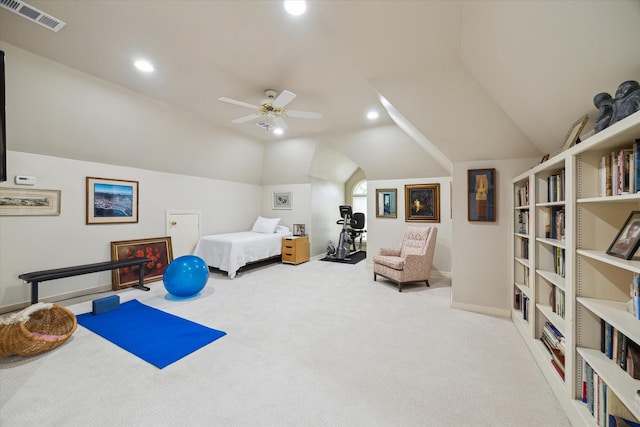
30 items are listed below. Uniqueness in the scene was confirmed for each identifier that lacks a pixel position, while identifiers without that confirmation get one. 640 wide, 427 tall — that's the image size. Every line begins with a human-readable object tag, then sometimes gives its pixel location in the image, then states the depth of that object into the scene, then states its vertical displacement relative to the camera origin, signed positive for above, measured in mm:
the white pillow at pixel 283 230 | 6447 -419
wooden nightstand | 6055 -874
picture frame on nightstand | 6539 -424
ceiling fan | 2997 +1383
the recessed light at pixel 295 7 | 1903 +1618
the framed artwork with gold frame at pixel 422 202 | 5320 +253
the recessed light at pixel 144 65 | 2826 +1730
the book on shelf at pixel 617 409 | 1272 -1012
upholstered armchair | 4176 -801
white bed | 4848 -738
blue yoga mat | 2301 -1266
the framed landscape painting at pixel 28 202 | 3205 +168
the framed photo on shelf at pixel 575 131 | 1829 +636
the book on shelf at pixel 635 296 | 1229 -423
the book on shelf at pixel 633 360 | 1245 -745
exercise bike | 6613 -516
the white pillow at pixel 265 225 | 6422 -288
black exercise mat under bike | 6490 -1221
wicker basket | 2117 -1087
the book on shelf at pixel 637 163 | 1188 +244
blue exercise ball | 3619 -928
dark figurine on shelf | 1291 +607
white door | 5094 -346
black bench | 3102 -782
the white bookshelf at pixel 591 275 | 1268 -381
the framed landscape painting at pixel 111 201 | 3984 +223
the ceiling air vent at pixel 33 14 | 1985 +1682
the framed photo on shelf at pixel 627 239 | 1259 -136
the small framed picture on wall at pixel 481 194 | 3174 +251
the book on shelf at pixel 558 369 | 1803 -1154
